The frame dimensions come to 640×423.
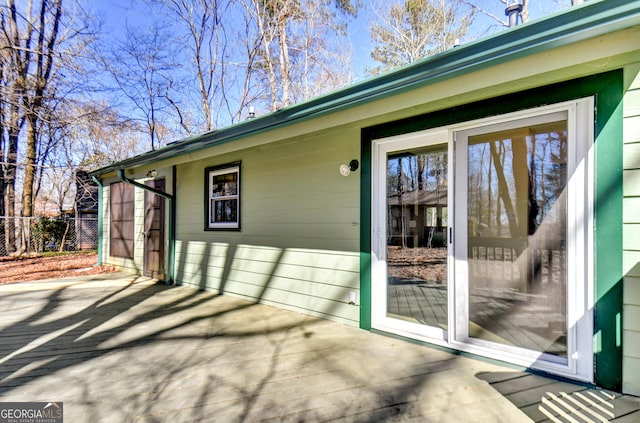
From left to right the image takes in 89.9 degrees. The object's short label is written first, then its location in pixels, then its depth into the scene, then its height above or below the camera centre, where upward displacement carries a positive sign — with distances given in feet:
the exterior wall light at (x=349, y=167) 10.66 +1.55
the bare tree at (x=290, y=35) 30.91 +17.93
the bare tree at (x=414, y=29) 27.66 +16.75
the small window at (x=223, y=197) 15.24 +0.78
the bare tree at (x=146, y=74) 32.24 +15.30
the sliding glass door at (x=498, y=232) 6.82 -0.46
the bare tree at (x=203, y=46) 33.26 +18.31
